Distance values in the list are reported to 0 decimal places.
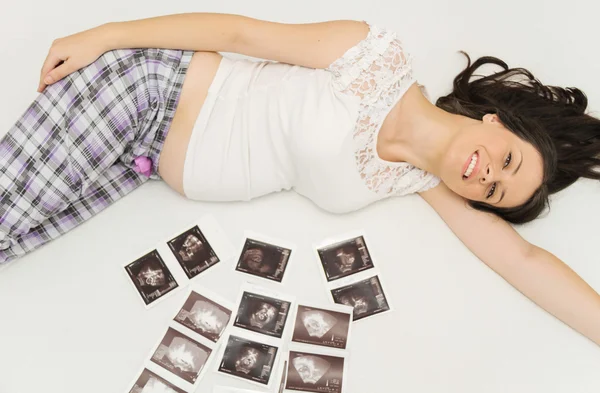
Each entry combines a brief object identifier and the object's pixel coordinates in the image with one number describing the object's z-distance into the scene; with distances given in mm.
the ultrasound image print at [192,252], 1465
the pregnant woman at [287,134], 1275
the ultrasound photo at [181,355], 1375
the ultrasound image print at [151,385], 1354
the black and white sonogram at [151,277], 1433
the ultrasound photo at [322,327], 1418
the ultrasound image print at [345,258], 1482
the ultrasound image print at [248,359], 1384
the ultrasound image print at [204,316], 1413
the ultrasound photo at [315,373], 1381
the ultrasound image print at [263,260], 1472
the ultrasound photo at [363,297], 1449
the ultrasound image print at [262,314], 1426
